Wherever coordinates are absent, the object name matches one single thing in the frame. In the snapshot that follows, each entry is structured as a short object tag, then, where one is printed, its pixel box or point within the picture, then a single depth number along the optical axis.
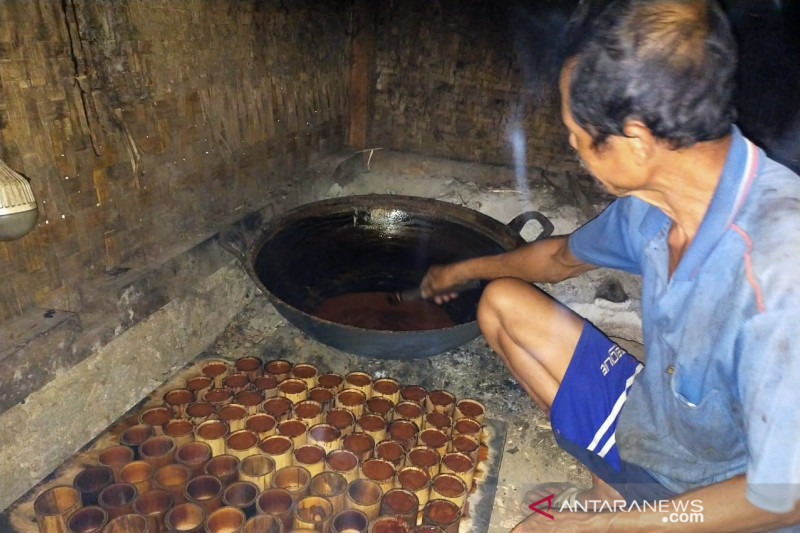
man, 1.04
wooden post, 3.40
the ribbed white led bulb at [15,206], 1.47
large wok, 2.48
